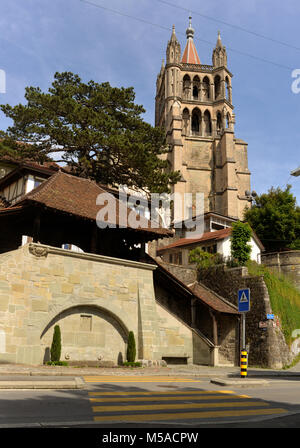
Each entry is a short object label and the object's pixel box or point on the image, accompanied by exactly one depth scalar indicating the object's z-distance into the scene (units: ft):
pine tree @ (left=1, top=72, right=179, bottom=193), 95.09
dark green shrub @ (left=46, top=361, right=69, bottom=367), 52.65
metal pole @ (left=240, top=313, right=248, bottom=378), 43.68
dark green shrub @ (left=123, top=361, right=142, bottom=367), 59.36
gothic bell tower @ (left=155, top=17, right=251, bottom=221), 208.85
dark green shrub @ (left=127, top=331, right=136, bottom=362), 61.77
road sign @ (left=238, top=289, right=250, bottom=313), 46.87
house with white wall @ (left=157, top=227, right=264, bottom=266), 106.63
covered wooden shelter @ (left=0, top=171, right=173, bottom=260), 60.18
